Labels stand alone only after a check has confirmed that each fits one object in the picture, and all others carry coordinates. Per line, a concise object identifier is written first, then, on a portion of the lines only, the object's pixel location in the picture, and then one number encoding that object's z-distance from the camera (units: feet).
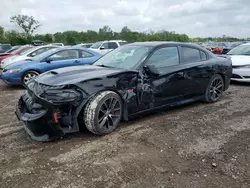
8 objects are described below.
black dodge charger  11.17
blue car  25.94
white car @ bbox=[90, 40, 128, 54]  52.47
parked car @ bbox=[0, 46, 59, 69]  34.39
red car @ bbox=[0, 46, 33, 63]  44.12
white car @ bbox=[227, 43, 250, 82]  24.61
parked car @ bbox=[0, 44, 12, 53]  67.89
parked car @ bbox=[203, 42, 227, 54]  61.36
